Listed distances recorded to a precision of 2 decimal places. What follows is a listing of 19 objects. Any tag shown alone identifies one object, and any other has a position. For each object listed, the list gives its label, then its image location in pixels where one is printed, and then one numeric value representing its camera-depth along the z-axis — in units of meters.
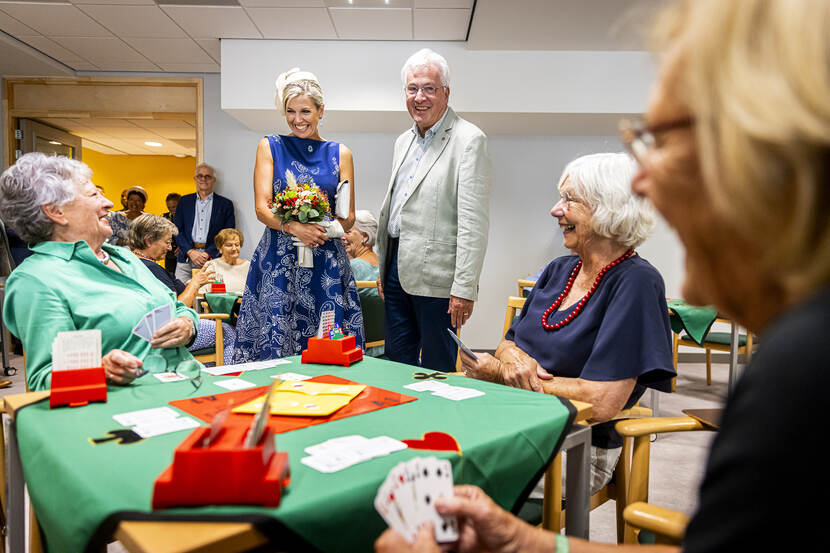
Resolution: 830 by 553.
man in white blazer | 2.57
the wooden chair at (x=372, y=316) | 3.49
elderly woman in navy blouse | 1.57
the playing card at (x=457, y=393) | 1.34
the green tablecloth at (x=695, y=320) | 3.63
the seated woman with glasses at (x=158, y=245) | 3.74
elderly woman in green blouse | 1.47
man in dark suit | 5.92
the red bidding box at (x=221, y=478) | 0.76
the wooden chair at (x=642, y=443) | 1.39
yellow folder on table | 1.15
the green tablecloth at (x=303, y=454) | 0.78
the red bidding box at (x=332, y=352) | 1.67
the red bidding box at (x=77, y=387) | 1.19
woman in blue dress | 2.54
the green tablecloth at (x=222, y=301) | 3.54
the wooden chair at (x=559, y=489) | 1.30
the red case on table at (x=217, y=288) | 3.83
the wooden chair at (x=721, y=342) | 4.14
